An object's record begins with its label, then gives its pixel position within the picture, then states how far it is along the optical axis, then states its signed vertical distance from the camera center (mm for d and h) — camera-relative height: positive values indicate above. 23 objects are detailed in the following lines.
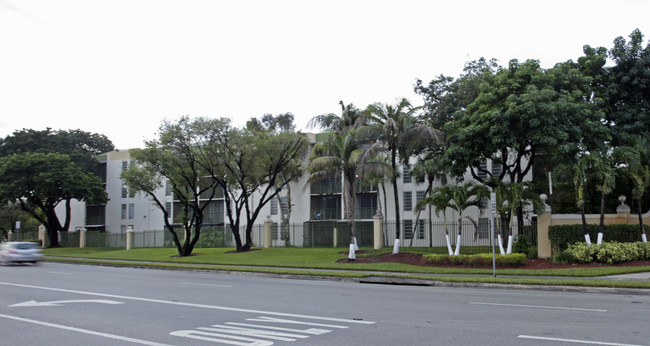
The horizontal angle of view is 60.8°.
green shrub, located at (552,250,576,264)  21891 -1772
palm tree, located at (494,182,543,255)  23891 +694
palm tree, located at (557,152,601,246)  22656 +1714
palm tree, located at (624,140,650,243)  22703 +1801
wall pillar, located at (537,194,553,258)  24484 -954
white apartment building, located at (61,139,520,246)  43844 +861
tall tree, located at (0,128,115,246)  55156 +7588
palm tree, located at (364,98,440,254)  28594 +4475
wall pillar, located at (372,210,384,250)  35406 -936
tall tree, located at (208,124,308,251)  35969 +4049
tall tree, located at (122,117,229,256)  34438 +3673
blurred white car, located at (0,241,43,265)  28531 -1726
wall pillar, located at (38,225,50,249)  61803 -1779
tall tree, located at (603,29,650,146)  27094 +6123
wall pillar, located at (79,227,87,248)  56834 -1864
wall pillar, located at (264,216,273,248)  42344 -1246
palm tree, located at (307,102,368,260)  31078 +3250
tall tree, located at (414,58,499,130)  30609 +7163
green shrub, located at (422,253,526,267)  22078 -1879
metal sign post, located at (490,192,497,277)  18428 +352
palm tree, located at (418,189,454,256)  25219 +662
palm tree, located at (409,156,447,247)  36625 +2967
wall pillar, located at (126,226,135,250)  50750 -1889
